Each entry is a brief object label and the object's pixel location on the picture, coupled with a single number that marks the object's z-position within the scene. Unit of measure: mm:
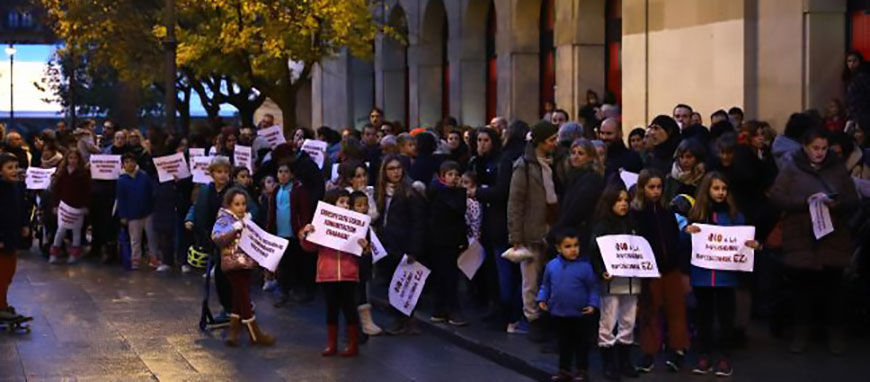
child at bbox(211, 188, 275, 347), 13508
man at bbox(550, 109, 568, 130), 19156
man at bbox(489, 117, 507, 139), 17791
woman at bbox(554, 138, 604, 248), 12133
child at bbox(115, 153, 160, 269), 20469
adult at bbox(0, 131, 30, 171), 24172
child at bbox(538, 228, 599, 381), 11023
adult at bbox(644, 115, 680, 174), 13758
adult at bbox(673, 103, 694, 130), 16281
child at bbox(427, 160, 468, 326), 14242
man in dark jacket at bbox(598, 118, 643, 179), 13984
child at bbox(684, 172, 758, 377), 11750
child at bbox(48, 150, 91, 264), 21422
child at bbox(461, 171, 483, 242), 14461
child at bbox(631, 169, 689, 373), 11539
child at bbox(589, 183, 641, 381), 11391
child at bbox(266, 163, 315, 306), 16391
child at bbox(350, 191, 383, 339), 13219
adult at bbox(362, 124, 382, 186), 17906
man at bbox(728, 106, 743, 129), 18406
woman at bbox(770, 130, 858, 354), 12289
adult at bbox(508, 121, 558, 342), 13000
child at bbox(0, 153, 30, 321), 14508
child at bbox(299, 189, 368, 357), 12945
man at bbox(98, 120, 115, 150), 25088
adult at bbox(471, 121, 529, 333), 13539
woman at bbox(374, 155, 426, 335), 14062
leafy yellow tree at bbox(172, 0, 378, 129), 28438
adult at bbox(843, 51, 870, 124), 16094
